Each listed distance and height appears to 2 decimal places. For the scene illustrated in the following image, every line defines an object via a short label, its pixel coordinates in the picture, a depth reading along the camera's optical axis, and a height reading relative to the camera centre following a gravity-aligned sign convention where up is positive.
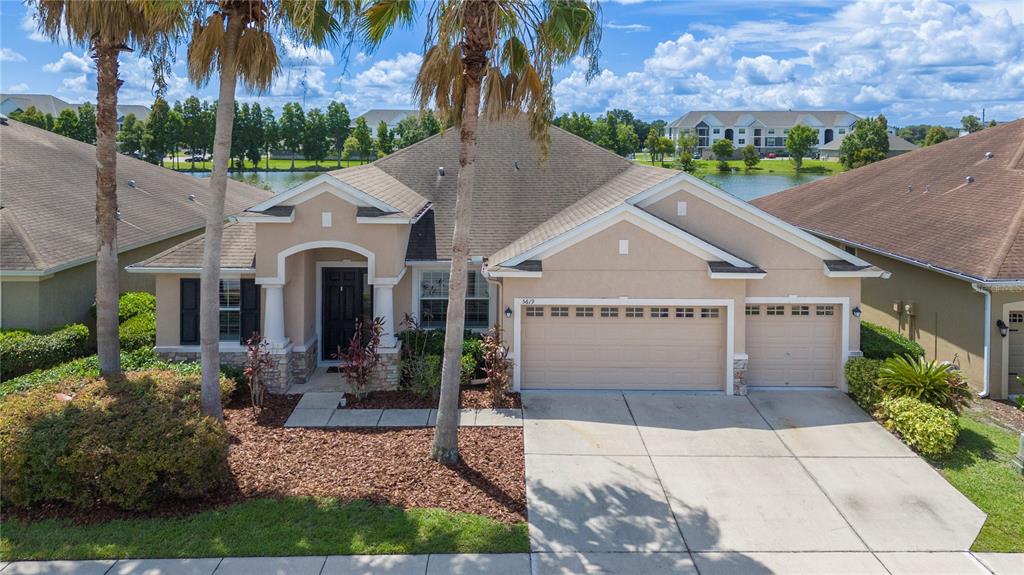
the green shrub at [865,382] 13.89 -2.03
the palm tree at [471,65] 10.56 +2.95
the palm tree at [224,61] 11.10 +3.08
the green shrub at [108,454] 9.22 -2.28
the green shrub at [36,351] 15.31 -1.73
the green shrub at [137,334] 16.52 -1.45
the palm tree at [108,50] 11.26 +3.47
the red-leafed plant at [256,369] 13.76 -1.84
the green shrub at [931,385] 13.11 -1.93
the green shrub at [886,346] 15.36 -1.48
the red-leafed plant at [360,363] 14.23 -1.75
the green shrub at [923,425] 11.57 -2.39
